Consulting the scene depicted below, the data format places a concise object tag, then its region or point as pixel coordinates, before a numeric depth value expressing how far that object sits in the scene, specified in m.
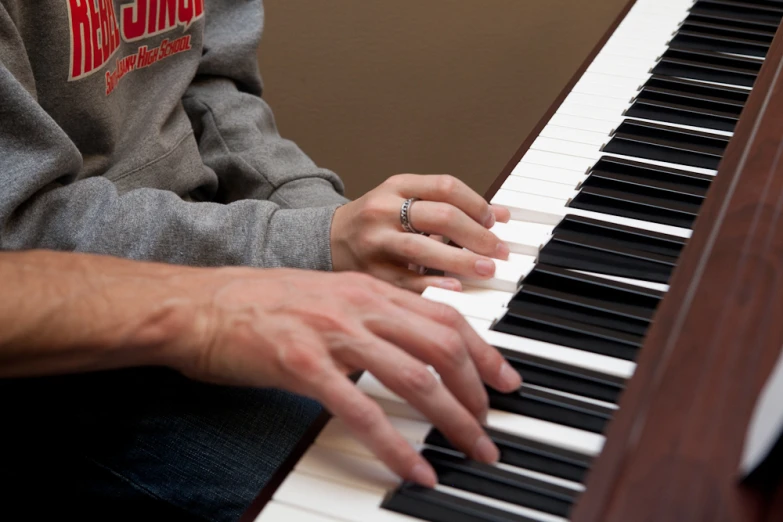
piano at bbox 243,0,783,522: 1.33
